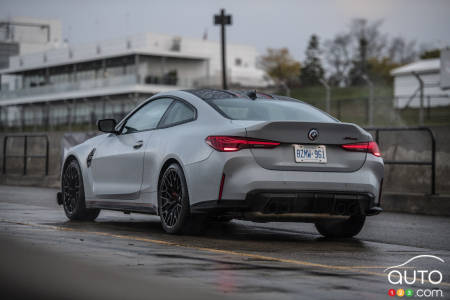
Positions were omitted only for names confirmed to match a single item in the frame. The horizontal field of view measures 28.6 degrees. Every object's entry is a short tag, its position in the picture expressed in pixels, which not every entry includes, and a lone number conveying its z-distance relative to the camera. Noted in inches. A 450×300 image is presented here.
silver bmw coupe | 309.9
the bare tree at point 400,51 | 4128.9
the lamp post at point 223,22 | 1835.6
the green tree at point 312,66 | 4018.2
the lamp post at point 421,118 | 1006.2
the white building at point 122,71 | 3297.2
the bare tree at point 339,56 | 4018.5
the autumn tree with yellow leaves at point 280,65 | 4175.7
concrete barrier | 538.3
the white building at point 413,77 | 2249.0
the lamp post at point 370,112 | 1160.3
